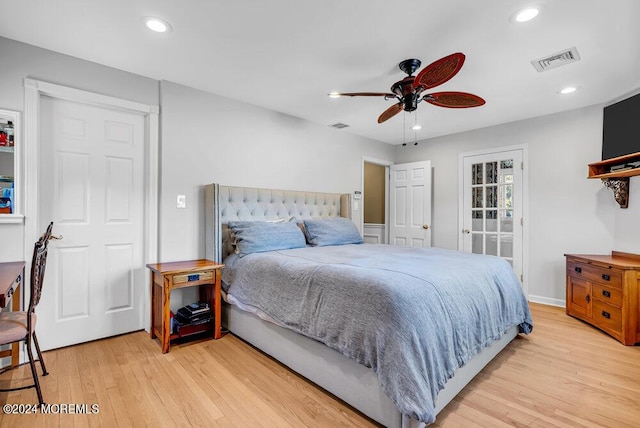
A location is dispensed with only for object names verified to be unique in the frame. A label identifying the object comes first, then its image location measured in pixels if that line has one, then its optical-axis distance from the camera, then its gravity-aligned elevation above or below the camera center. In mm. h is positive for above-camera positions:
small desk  1486 -394
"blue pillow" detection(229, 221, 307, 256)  2932 -248
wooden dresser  2709 -755
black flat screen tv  3088 +908
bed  1550 -627
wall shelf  3027 +425
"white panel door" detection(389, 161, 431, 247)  4936 +141
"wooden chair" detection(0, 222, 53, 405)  1751 -689
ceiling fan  2033 +900
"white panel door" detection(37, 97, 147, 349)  2549 -82
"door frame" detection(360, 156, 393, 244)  5302 +327
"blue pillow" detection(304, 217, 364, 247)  3562 -244
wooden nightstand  2525 -660
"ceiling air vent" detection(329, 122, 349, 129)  4359 +1240
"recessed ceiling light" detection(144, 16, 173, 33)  2051 +1263
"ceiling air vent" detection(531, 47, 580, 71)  2415 +1254
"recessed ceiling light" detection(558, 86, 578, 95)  3094 +1261
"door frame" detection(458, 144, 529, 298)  4109 -15
